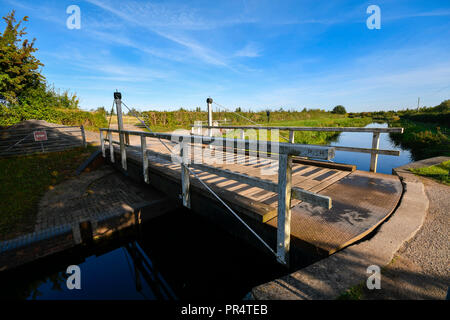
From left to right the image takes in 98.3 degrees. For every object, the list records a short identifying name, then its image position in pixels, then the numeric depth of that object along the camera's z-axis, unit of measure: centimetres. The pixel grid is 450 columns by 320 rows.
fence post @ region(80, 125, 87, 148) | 1165
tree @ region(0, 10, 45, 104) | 1446
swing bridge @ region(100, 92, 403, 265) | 196
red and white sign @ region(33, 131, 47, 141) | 1021
